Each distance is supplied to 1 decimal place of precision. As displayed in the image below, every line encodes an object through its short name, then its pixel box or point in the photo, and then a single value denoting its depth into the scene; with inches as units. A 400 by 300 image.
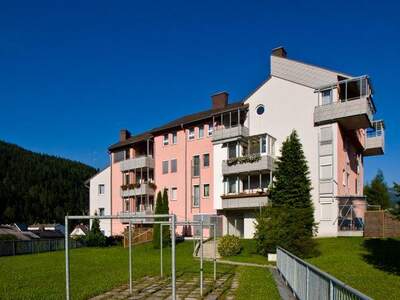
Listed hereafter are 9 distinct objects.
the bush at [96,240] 1640.0
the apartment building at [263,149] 1245.7
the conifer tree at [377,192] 2176.8
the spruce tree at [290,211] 957.8
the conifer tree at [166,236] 1346.0
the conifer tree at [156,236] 1364.4
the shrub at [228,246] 1105.4
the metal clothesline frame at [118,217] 388.8
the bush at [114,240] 1678.9
